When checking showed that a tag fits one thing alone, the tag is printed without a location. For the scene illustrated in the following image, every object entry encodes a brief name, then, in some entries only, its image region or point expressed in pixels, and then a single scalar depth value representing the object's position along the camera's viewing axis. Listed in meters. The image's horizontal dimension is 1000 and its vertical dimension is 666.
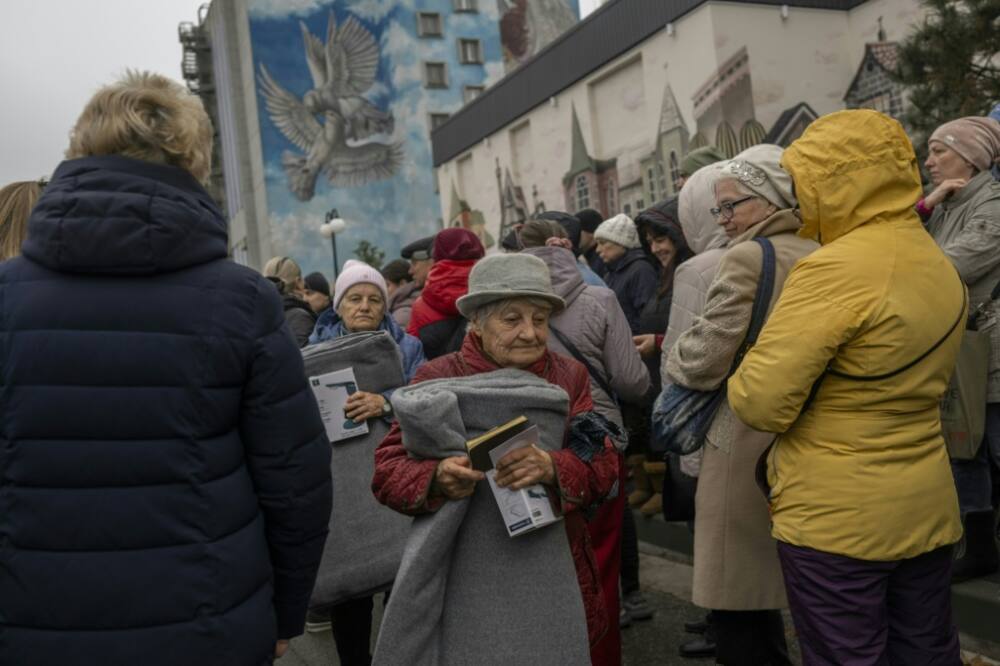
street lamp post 31.12
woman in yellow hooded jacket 2.56
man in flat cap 6.60
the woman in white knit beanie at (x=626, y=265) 6.01
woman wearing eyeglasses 3.11
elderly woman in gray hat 2.78
